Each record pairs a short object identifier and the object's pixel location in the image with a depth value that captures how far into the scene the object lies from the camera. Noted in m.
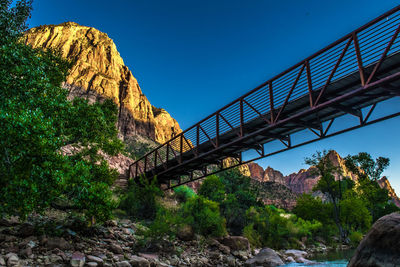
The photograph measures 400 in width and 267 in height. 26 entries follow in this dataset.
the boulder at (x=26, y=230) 10.12
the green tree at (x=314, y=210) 43.25
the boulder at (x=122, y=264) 10.29
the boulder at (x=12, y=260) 7.94
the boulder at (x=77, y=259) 9.19
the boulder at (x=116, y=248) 11.97
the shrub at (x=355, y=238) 31.22
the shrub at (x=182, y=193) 29.72
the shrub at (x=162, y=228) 14.56
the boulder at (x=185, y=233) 18.36
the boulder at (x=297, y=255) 19.92
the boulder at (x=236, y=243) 19.48
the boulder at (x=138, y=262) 11.22
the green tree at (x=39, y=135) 6.86
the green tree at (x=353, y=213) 39.81
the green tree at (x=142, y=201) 22.09
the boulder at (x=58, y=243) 9.97
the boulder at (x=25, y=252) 8.77
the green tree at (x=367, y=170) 47.72
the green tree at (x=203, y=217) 20.33
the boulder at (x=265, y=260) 17.06
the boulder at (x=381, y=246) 7.09
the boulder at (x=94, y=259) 9.94
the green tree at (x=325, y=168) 35.88
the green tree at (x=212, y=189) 26.75
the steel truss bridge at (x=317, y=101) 9.61
